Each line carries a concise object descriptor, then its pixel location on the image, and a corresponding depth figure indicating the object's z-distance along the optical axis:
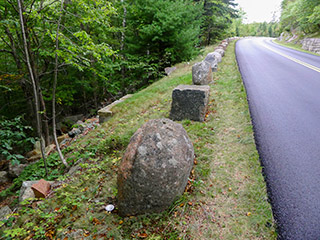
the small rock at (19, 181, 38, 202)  3.21
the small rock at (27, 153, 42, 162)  6.39
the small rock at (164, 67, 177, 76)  9.66
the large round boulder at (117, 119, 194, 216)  2.28
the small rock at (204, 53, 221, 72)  8.71
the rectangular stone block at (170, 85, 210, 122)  4.50
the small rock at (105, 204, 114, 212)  2.60
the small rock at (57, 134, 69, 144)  7.17
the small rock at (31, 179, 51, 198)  3.18
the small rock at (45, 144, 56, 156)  6.14
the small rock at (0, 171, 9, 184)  5.64
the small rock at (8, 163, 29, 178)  5.69
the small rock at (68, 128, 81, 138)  6.64
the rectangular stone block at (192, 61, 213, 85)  5.85
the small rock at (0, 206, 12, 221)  2.94
